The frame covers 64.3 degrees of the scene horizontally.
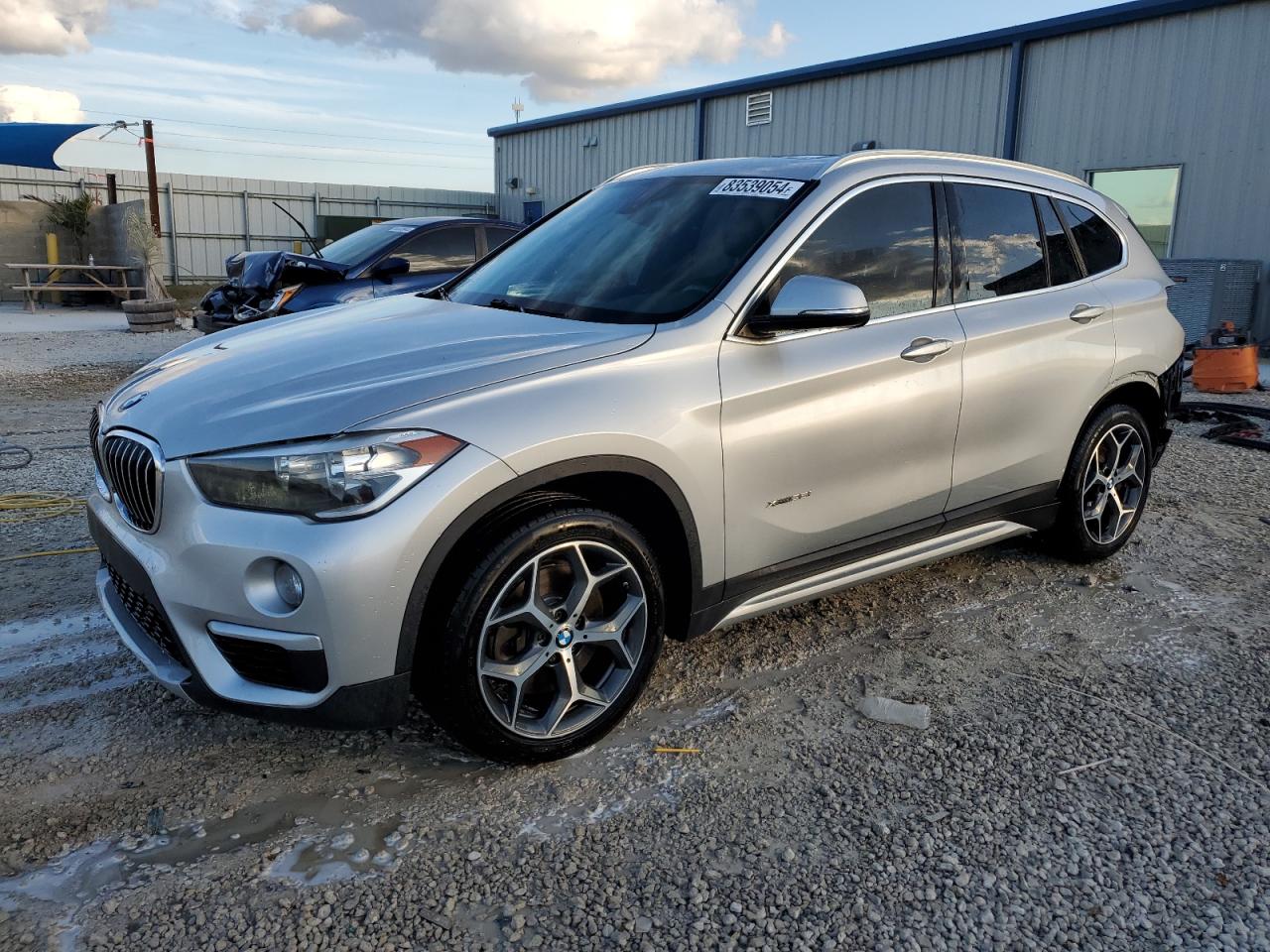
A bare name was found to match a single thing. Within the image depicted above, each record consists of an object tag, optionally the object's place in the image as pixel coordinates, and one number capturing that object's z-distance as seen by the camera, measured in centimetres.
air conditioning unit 1280
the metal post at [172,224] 2539
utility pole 1961
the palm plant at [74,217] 2136
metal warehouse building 1302
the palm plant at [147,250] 1931
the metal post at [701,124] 2112
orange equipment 1023
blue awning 1936
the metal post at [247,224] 2655
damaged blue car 834
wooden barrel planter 1519
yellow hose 526
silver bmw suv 260
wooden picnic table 1920
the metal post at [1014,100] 1537
